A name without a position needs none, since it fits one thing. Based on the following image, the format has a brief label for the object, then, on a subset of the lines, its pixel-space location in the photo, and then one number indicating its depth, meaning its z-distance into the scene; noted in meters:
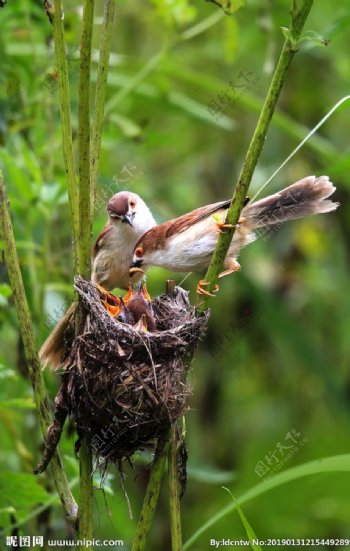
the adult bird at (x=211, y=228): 7.01
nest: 5.94
